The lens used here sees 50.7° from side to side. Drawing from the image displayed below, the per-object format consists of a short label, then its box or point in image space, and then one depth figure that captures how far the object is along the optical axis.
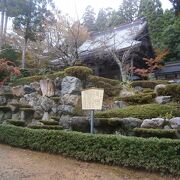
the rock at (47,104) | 8.62
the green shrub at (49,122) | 7.07
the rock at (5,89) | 10.77
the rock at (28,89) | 9.93
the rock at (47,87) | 9.22
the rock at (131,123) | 6.10
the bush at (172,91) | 7.56
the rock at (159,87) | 7.95
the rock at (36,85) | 9.83
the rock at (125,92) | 9.09
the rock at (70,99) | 8.46
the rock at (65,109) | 8.18
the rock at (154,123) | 5.76
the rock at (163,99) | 7.42
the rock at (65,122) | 7.10
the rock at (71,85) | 8.68
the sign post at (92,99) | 5.96
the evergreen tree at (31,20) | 13.77
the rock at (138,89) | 9.39
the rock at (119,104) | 8.05
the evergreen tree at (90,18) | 26.20
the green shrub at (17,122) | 7.49
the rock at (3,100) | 10.30
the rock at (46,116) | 8.43
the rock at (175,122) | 5.69
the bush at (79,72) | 9.11
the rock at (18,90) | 10.20
